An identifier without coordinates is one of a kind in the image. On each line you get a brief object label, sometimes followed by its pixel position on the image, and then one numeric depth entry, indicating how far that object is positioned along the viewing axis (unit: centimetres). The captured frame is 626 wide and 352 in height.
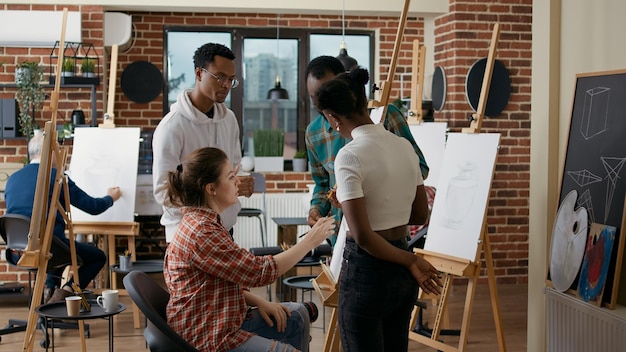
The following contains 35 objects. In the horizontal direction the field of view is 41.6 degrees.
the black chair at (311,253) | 516
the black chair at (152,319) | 255
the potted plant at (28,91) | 698
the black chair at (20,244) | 526
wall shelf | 709
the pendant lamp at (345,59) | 689
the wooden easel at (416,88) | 630
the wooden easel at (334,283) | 327
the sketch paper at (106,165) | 630
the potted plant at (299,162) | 830
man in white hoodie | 348
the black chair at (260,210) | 773
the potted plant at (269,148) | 830
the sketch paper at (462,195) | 458
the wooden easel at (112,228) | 623
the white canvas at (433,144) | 625
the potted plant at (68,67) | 714
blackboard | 354
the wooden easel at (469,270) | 440
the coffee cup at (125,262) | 532
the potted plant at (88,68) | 717
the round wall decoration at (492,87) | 725
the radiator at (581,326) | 340
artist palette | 370
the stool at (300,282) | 454
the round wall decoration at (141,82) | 804
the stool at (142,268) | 521
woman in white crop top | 246
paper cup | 395
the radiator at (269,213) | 815
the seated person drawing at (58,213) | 545
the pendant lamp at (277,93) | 801
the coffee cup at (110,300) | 402
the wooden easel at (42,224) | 427
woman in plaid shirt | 264
